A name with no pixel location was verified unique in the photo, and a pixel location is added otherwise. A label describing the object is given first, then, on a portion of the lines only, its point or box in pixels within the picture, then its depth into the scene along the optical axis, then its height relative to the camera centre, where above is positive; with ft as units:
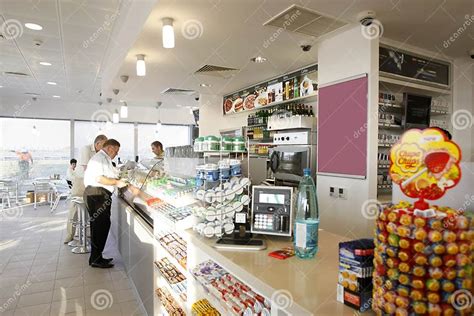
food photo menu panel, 15.38 +3.54
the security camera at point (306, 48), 12.89 +4.31
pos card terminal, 5.86 -1.03
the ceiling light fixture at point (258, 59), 14.61 +4.35
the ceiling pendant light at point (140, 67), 13.44 +3.59
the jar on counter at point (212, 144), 7.00 +0.22
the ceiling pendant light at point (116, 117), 27.02 +3.04
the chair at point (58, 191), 29.64 -3.94
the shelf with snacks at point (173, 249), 7.50 -2.40
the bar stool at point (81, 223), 17.10 -3.71
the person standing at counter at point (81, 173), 17.87 -1.14
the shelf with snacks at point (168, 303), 7.81 -3.81
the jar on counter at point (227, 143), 7.02 +0.25
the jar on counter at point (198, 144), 7.25 +0.23
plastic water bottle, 4.99 -1.05
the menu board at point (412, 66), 11.90 +3.55
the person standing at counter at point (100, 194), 14.14 -1.82
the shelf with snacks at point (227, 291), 5.10 -2.39
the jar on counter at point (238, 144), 7.03 +0.23
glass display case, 7.91 -1.32
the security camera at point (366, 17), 9.93 +4.36
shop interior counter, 3.61 -1.63
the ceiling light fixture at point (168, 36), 9.86 +3.59
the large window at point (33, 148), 34.04 +0.55
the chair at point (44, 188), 31.96 -3.59
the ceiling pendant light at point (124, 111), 25.49 +3.35
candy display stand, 2.78 -0.74
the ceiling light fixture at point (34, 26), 14.20 +5.62
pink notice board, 11.13 +0.98
